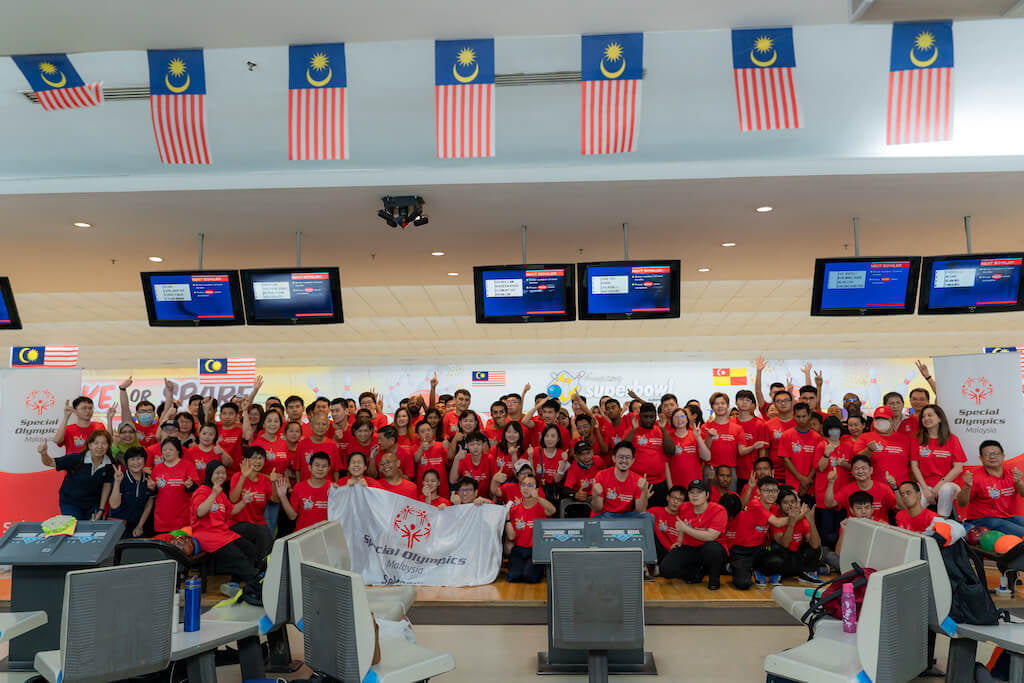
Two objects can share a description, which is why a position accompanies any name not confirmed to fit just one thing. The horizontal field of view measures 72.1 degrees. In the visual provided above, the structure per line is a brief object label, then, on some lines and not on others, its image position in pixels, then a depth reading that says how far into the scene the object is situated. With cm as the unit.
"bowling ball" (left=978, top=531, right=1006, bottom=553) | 557
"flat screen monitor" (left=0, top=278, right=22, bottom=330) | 634
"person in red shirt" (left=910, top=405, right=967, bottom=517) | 617
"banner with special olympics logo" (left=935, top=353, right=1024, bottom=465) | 636
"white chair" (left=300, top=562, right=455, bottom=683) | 309
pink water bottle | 376
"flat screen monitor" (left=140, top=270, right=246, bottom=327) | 600
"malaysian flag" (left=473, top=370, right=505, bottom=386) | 1588
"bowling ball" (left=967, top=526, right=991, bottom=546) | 586
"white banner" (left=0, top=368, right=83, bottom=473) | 697
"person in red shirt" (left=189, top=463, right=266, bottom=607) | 557
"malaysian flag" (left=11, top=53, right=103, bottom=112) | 452
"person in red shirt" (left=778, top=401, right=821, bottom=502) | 684
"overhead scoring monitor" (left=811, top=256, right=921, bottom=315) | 577
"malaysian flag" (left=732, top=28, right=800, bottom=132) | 444
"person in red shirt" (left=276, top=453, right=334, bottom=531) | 623
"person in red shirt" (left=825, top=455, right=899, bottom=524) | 605
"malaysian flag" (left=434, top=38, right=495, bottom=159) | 454
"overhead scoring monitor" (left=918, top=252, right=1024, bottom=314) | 572
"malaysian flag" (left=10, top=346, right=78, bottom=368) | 1188
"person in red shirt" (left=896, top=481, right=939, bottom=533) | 549
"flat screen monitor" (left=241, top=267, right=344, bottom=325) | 599
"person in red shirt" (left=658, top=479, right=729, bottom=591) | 585
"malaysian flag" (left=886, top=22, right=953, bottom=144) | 426
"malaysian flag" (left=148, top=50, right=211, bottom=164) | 466
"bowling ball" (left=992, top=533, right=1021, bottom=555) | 542
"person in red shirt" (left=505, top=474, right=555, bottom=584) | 605
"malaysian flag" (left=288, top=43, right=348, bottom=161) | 458
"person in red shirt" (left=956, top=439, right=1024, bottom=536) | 601
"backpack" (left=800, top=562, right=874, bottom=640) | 389
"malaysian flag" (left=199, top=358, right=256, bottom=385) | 1505
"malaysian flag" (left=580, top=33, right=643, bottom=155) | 451
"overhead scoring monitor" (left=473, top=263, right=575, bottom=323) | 598
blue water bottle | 360
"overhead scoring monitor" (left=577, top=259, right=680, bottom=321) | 595
